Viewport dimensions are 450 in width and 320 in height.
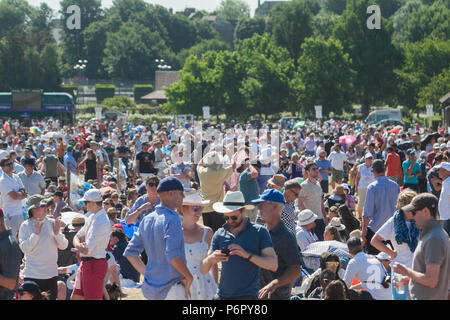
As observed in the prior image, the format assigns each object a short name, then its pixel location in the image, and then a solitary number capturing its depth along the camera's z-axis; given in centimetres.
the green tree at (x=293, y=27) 8025
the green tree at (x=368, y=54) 6788
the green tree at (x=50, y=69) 8494
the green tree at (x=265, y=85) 6103
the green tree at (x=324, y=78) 6234
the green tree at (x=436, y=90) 5450
